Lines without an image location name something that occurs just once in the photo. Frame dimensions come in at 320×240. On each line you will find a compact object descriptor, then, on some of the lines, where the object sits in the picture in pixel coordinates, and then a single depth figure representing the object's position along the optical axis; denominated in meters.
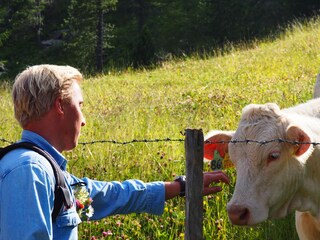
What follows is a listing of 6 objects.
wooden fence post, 3.27
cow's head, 3.90
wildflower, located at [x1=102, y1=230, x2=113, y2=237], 5.10
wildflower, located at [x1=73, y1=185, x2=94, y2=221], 3.21
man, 2.53
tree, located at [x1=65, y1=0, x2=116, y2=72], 34.38
